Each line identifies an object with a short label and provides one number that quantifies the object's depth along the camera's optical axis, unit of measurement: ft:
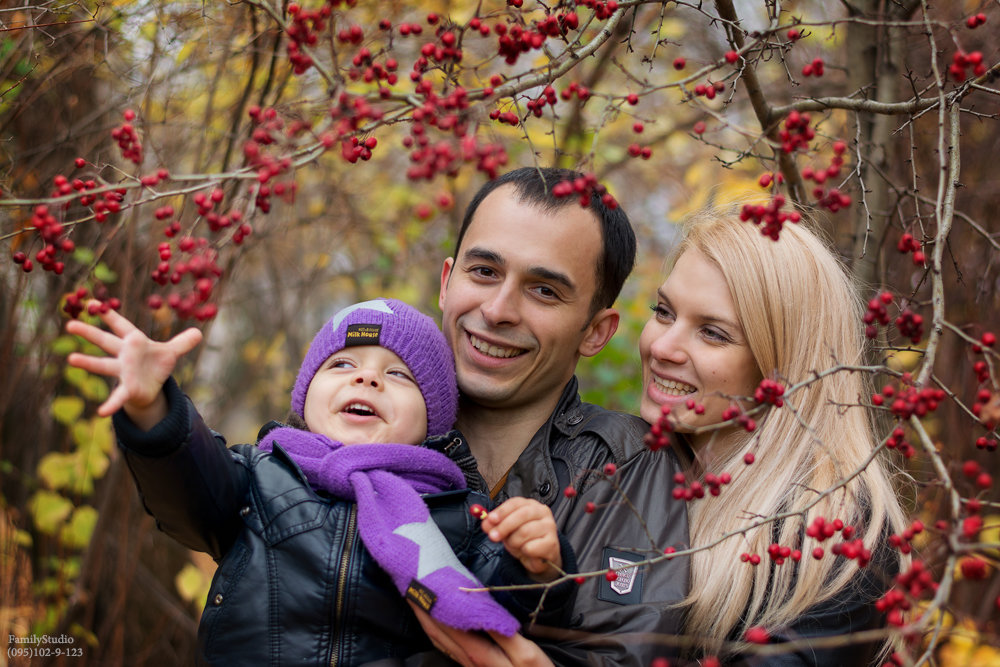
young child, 4.89
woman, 5.27
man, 5.40
